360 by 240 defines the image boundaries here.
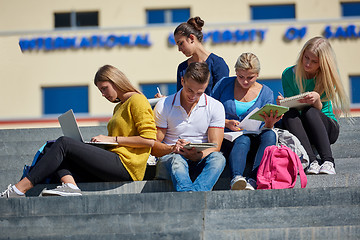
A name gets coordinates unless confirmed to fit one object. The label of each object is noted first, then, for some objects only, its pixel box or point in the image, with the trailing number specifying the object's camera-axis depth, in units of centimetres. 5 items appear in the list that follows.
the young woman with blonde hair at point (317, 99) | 1117
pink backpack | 984
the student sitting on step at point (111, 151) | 980
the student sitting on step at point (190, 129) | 1016
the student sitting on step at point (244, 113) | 1036
